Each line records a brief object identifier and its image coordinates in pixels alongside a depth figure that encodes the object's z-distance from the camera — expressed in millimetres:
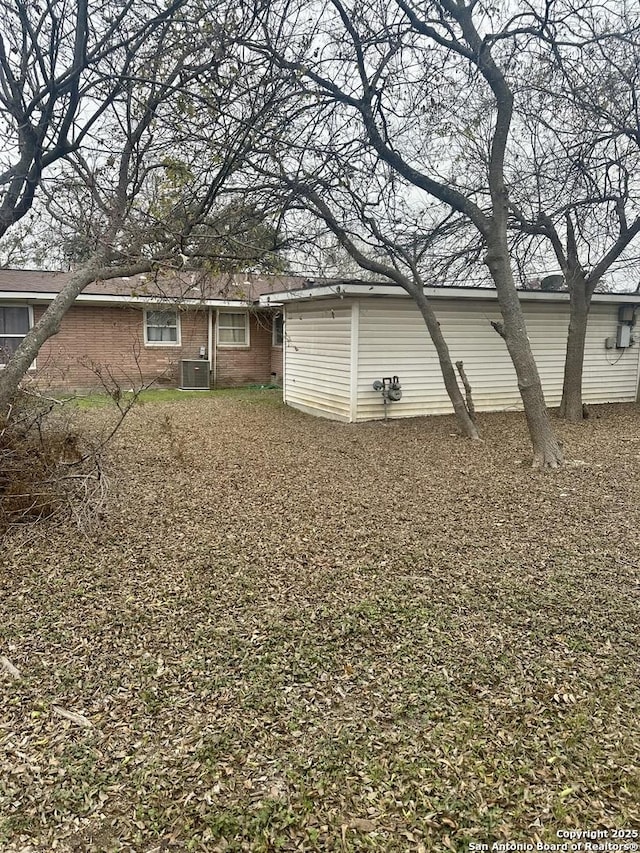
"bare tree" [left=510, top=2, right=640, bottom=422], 6637
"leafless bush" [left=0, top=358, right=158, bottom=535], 4387
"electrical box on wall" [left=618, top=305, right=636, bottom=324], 12562
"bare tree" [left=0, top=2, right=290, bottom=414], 4895
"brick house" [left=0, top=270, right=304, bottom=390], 13703
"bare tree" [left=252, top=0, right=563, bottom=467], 6176
